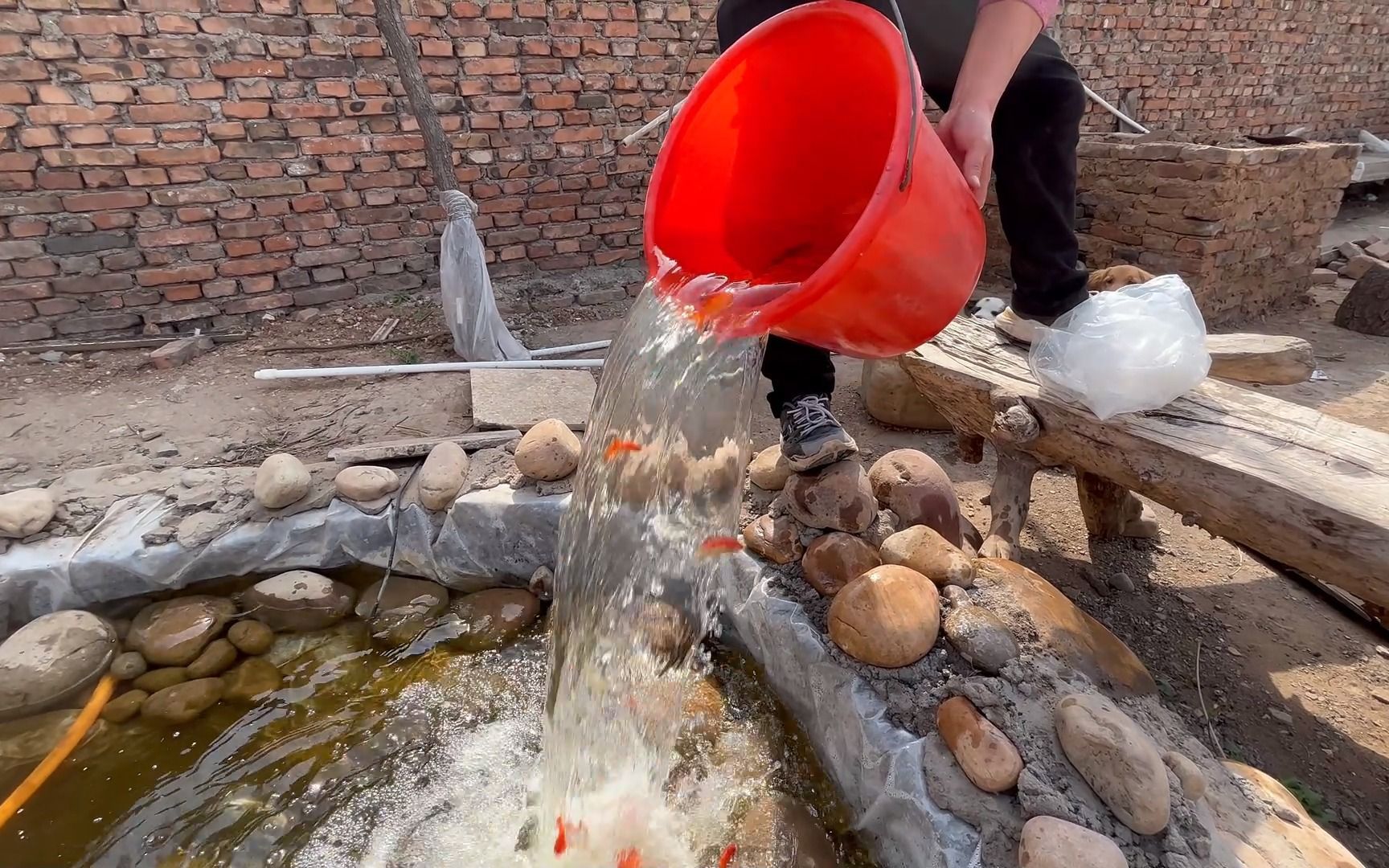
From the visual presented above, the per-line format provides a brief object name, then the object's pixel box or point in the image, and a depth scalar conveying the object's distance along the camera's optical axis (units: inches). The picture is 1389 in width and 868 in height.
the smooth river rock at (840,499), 70.0
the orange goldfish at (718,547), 70.2
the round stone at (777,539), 73.5
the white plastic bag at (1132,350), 63.6
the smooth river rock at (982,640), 57.1
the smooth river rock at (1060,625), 59.3
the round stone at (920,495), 74.5
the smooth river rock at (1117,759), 46.1
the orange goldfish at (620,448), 65.5
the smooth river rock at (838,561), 68.0
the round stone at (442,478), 86.7
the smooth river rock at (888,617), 58.7
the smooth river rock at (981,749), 50.1
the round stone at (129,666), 76.1
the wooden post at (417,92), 123.3
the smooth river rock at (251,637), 79.9
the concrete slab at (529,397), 101.1
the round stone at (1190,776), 48.7
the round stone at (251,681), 75.6
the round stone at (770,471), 83.0
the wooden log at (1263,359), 72.8
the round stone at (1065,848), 43.8
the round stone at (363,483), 86.3
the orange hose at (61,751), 64.3
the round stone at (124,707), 72.5
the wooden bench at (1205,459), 51.6
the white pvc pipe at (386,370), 115.6
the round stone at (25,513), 78.7
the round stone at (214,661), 77.1
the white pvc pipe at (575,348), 138.3
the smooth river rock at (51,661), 71.9
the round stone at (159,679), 75.4
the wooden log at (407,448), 92.4
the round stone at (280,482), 84.1
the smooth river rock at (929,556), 64.4
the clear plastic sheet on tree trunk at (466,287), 130.4
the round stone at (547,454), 86.1
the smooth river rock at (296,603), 83.5
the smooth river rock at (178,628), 77.8
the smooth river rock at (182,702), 72.7
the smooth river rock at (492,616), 82.4
